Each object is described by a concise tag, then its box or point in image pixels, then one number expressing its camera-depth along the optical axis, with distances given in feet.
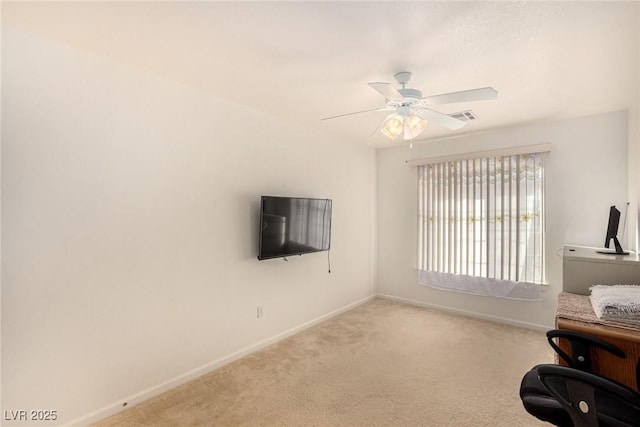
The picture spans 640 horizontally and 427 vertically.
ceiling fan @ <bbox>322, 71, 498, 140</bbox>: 6.60
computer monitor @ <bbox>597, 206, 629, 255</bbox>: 8.02
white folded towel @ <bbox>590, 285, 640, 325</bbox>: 5.20
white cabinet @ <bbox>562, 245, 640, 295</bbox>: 6.72
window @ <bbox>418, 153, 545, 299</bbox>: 11.99
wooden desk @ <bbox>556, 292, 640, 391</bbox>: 5.10
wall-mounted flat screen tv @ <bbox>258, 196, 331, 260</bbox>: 9.88
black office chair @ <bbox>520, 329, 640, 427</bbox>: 4.60
